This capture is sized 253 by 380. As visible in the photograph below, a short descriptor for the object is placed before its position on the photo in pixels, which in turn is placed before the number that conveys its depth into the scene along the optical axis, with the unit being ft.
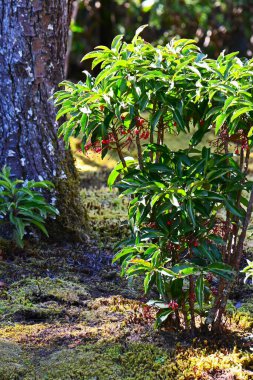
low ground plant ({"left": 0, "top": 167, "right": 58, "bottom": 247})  23.21
